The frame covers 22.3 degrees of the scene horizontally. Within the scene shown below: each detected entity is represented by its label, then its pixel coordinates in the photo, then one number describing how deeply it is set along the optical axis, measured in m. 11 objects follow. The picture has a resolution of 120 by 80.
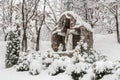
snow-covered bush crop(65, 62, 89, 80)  18.31
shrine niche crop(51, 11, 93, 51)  24.20
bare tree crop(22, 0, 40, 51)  31.92
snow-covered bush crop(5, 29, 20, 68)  25.08
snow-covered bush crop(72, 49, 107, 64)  20.11
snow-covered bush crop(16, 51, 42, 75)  22.25
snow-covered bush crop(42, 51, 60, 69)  22.21
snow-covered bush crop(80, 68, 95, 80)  16.88
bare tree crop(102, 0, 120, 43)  35.12
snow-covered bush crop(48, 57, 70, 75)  20.09
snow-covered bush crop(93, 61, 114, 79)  16.59
